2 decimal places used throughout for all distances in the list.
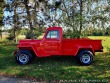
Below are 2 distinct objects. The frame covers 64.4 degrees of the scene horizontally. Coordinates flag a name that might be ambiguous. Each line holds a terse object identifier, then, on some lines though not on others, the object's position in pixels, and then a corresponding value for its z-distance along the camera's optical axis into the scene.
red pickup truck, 3.99
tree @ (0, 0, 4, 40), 6.87
